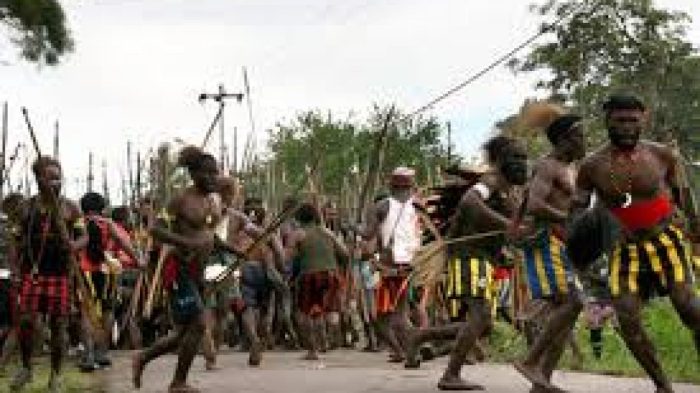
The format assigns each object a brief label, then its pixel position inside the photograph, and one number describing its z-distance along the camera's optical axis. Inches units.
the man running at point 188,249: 360.8
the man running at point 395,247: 479.2
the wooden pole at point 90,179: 929.8
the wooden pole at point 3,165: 531.4
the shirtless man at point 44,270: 398.0
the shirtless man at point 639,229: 290.4
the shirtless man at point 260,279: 544.4
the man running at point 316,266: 574.6
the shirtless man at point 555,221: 325.7
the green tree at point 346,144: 1956.2
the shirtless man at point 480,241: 352.2
